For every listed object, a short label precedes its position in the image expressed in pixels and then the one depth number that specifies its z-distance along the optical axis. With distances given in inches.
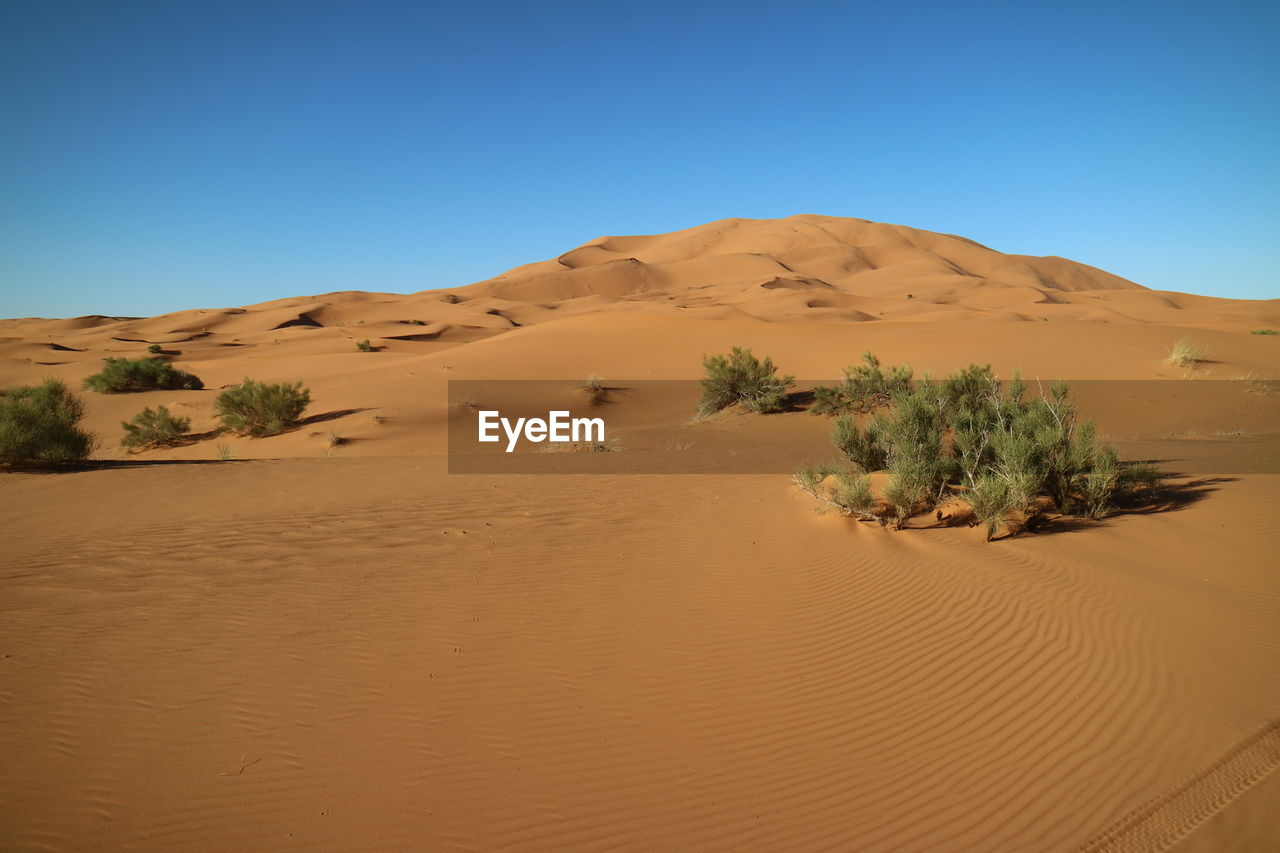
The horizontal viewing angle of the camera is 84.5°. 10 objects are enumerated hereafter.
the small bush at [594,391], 770.8
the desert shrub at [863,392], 635.5
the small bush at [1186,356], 745.0
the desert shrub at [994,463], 272.4
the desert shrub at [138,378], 914.1
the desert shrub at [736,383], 706.2
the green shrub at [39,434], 435.5
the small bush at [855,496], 289.3
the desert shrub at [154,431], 653.9
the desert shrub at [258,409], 677.9
